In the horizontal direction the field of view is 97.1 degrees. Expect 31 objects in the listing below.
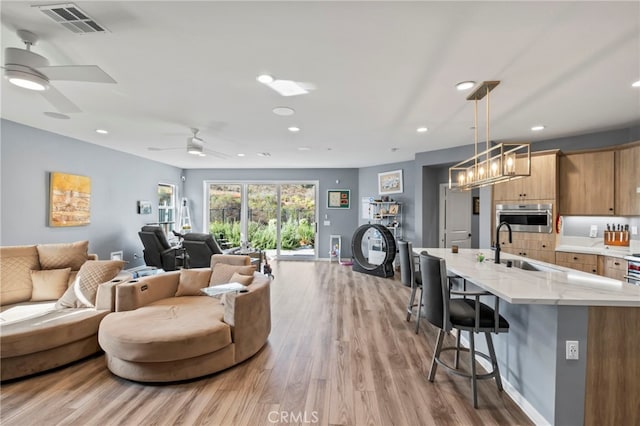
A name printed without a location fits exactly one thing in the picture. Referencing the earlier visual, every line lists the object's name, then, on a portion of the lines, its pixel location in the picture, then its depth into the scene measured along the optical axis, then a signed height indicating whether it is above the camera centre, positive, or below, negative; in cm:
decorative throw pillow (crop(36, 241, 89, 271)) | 328 -54
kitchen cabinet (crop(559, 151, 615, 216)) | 403 +48
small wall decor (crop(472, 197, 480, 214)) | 650 +20
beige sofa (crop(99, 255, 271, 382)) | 226 -100
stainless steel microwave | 438 -2
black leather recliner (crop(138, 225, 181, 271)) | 547 -73
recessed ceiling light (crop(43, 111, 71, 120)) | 367 +126
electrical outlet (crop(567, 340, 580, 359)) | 176 -83
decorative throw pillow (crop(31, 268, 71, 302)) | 313 -83
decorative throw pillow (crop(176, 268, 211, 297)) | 335 -84
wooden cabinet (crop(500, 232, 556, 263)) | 435 -48
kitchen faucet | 301 -42
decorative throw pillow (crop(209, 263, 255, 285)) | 325 -70
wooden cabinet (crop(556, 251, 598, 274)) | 395 -65
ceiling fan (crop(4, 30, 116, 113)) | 190 +95
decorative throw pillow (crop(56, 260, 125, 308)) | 293 -77
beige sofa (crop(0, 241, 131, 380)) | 231 -99
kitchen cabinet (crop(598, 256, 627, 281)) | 362 -68
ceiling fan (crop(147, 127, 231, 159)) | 430 +104
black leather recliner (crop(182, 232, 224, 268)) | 465 -60
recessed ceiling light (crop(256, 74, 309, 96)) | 259 +123
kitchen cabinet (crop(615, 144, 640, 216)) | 373 +47
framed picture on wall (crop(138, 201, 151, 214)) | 657 +10
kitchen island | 174 -87
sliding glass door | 816 -13
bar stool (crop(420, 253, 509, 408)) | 206 -76
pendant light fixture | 252 +46
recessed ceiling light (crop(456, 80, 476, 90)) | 261 +122
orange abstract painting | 458 +18
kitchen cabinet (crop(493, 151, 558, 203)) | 433 +51
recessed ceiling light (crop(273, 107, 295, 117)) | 333 +123
